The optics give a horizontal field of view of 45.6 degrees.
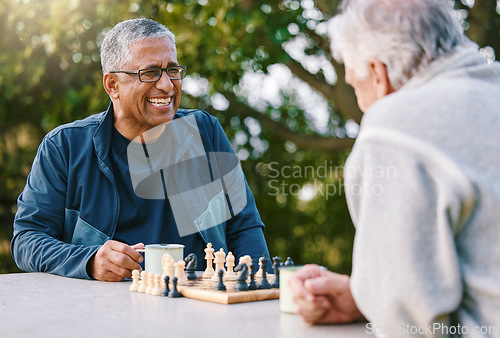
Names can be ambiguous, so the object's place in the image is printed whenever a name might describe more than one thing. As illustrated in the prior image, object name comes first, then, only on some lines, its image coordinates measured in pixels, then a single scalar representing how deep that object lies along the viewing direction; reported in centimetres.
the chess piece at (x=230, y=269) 224
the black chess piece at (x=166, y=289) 209
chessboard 195
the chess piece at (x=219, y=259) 234
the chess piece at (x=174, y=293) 206
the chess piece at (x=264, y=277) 211
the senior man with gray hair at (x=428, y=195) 130
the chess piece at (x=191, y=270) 229
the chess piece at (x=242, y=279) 205
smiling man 275
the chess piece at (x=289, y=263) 229
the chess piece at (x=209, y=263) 239
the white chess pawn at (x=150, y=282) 214
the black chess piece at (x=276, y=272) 213
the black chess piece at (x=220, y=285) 204
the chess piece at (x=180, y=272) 218
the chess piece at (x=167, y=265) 217
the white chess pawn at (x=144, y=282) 216
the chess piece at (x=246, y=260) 220
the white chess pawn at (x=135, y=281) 220
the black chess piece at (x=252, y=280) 209
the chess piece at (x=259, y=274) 229
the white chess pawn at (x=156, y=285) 211
